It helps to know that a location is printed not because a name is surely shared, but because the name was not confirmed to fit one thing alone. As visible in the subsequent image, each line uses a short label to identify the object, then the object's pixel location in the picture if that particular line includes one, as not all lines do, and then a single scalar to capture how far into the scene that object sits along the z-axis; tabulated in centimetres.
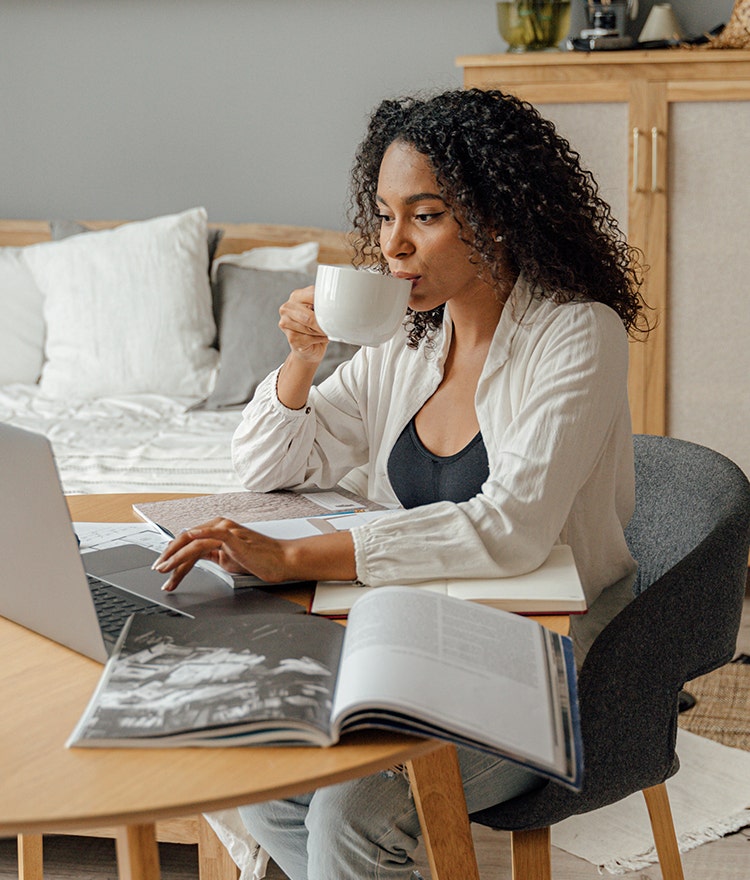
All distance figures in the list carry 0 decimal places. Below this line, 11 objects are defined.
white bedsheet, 236
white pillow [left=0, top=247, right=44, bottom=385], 302
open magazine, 78
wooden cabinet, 276
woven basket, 275
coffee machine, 282
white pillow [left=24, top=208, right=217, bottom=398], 291
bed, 280
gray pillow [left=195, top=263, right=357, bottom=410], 280
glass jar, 293
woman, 113
